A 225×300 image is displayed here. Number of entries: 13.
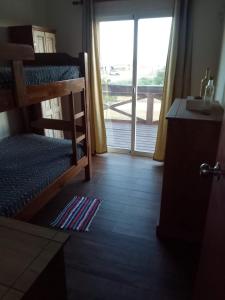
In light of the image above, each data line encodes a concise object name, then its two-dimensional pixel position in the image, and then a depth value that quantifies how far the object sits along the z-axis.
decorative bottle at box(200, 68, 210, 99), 2.28
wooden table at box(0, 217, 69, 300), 0.72
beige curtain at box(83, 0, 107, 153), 3.10
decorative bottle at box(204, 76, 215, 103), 2.00
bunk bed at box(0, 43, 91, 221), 1.43
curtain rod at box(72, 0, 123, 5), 3.14
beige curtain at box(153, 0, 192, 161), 2.78
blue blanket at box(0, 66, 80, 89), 1.41
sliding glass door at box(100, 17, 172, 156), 3.14
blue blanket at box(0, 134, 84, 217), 1.73
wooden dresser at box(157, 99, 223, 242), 1.65
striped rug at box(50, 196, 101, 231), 2.18
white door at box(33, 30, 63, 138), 2.94
